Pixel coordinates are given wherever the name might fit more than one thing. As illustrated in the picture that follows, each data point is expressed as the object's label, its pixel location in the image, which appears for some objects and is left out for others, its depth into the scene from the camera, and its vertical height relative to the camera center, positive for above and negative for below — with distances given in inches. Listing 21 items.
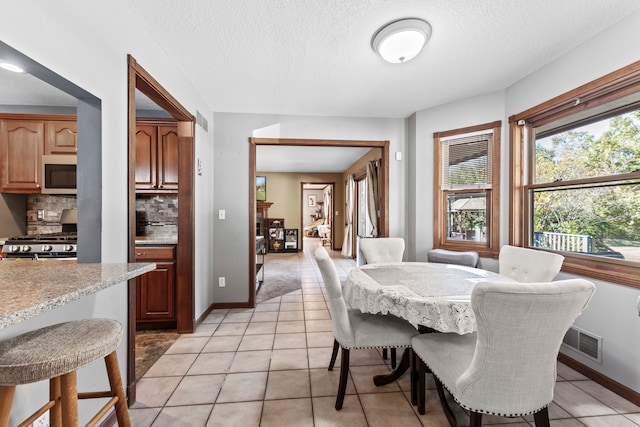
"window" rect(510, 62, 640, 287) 70.7 +11.3
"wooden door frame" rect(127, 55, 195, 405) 102.9 -5.8
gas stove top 87.7 -11.2
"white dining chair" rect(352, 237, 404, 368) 106.3 -14.2
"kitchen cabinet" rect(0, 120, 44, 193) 101.7 +22.0
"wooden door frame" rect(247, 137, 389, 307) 130.0 +20.0
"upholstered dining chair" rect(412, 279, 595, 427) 38.2 -20.2
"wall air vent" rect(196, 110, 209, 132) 109.5 +38.6
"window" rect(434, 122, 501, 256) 110.0 +10.8
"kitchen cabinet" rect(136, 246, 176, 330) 103.3 -28.0
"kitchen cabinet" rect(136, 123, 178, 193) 111.3 +22.9
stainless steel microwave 103.8 +15.2
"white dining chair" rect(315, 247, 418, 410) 64.1 -28.3
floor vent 74.5 -37.1
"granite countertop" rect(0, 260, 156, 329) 27.3 -9.3
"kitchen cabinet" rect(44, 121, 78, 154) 103.8 +29.0
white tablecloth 53.1 -17.5
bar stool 30.9 -17.2
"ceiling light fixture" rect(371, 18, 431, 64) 67.7 +45.4
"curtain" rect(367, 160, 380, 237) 187.9 +14.2
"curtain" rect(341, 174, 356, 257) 266.1 -7.8
